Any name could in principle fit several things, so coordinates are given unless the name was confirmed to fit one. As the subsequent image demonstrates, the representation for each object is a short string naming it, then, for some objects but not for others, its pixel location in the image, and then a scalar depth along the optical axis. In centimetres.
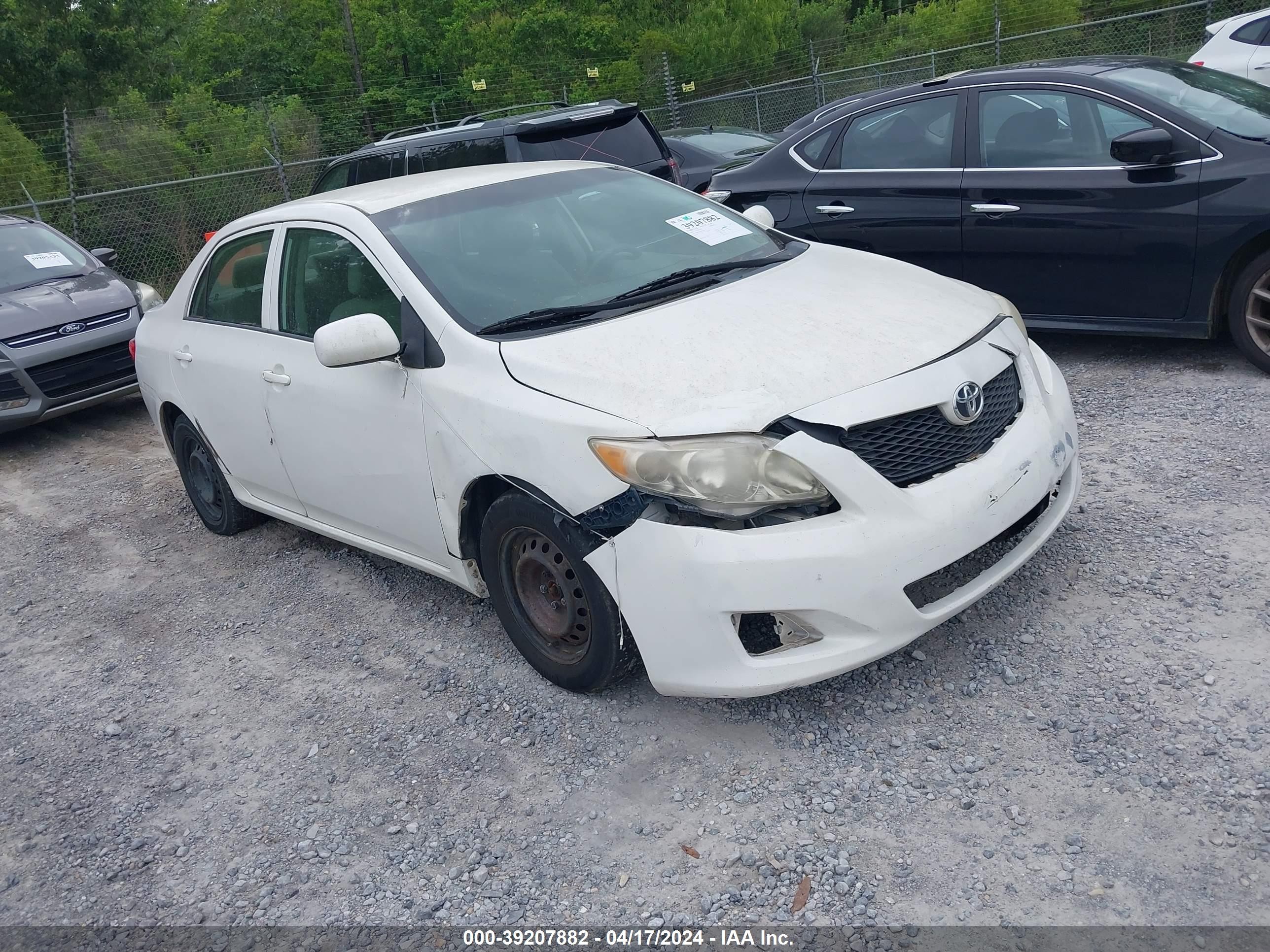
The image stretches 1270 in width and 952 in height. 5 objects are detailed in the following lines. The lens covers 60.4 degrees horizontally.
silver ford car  767
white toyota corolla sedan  295
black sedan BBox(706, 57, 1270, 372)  512
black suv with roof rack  793
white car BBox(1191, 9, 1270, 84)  1018
